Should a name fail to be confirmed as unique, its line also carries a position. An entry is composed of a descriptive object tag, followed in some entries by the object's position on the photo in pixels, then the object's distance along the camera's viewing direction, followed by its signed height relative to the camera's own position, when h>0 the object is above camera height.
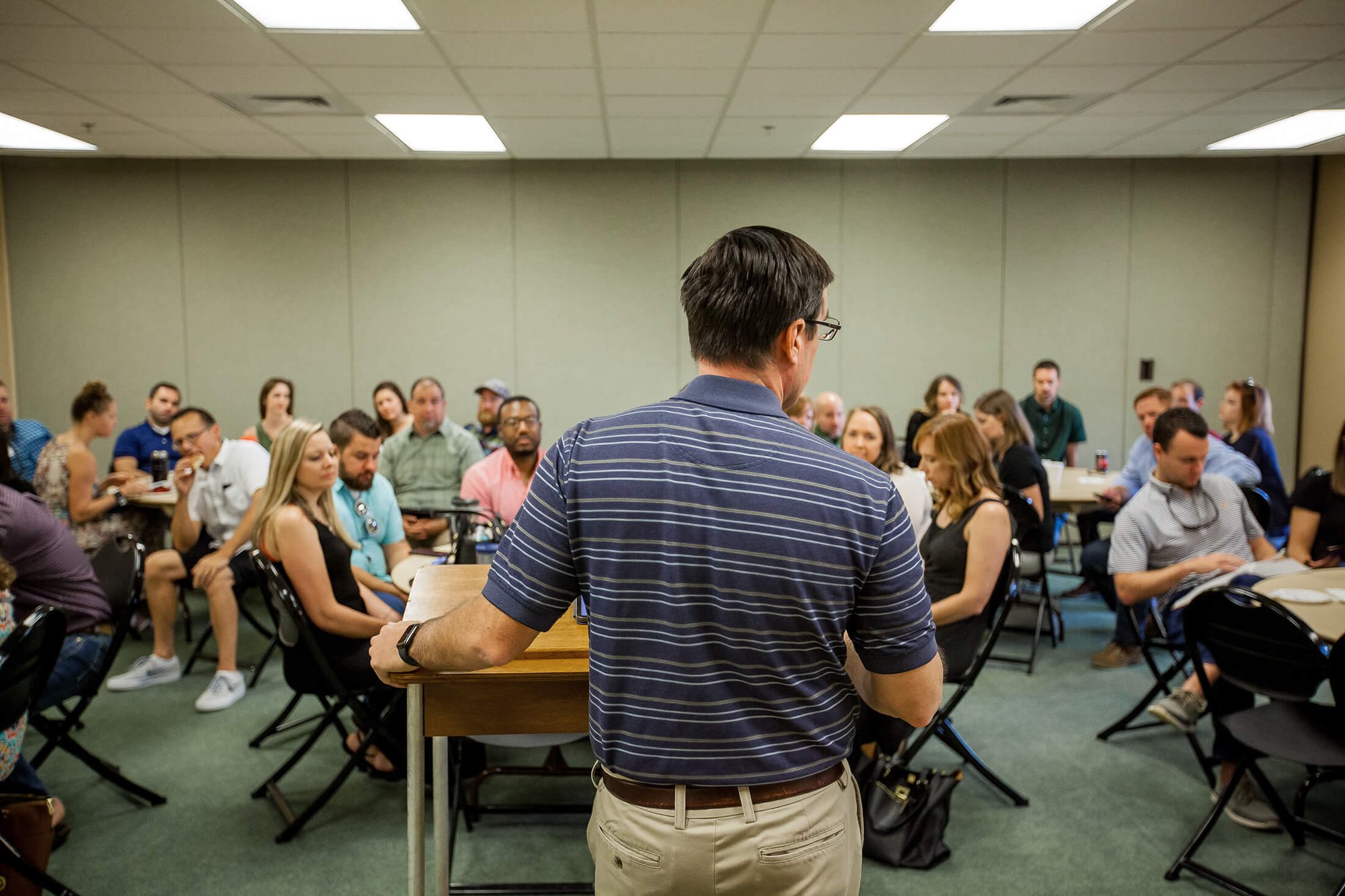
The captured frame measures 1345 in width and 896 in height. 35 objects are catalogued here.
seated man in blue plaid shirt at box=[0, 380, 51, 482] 5.23 -0.60
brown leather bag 2.22 -1.23
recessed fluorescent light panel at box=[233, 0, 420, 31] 3.80 +1.40
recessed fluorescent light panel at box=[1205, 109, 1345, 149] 6.02 +1.47
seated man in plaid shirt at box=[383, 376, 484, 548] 5.45 -0.72
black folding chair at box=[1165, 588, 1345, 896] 2.46 -0.98
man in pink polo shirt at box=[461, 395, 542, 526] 4.20 -0.62
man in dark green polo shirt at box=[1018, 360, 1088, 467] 6.98 -0.64
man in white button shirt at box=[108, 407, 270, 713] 4.24 -1.02
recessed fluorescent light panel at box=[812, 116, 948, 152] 5.95 +1.44
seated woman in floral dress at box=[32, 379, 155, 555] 4.62 -0.71
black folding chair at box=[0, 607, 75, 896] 2.23 -0.85
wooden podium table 1.87 -0.80
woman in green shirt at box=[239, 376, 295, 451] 6.08 -0.47
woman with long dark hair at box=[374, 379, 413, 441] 6.25 -0.49
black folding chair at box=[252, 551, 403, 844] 2.82 -1.17
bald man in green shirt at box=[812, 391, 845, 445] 5.65 -0.48
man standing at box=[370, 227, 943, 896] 1.10 -0.33
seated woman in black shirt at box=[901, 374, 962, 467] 6.38 -0.44
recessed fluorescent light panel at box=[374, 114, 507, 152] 5.87 +1.41
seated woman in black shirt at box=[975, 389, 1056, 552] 4.81 -0.64
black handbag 2.73 -1.46
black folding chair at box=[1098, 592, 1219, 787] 3.20 -1.39
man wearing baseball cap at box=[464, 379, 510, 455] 6.51 -0.52
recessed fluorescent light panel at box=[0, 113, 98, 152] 5.93 +1.39
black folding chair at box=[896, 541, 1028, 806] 2.97 -1.15
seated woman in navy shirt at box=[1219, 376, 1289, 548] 4.96 -0.57
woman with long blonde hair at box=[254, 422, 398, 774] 2.93 -0.71
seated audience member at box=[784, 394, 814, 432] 4.80 -0.39
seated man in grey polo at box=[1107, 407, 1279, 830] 3.49 -0.72
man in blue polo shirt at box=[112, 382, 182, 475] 5.97 -0.66
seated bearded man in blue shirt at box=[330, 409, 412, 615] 3.67 -0.71
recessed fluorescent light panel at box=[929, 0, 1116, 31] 3.87 +1.42
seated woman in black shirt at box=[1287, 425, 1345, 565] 3.80 -0.77
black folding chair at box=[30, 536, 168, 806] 3.02 -1.02
